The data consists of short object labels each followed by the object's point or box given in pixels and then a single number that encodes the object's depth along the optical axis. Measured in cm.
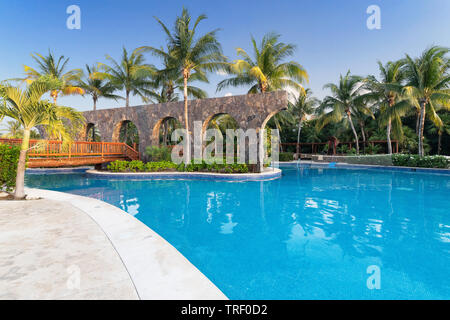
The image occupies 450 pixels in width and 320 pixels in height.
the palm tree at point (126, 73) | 1742
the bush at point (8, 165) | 648
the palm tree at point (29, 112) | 579
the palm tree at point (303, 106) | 2690
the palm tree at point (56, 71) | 1827
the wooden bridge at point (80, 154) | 1045
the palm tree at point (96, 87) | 1934
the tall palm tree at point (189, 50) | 1265
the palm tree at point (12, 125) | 2532
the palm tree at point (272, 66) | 1404
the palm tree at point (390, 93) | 1631
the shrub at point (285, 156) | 2355
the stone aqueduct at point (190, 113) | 1247
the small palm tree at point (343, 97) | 2125
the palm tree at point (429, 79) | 1409
